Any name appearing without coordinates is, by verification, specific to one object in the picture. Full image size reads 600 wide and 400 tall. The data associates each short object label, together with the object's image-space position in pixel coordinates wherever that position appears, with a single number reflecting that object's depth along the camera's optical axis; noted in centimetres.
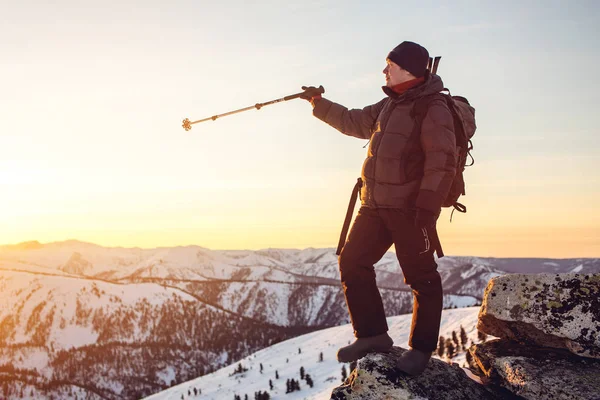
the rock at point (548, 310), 775
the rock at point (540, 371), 717
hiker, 680
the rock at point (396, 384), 683
